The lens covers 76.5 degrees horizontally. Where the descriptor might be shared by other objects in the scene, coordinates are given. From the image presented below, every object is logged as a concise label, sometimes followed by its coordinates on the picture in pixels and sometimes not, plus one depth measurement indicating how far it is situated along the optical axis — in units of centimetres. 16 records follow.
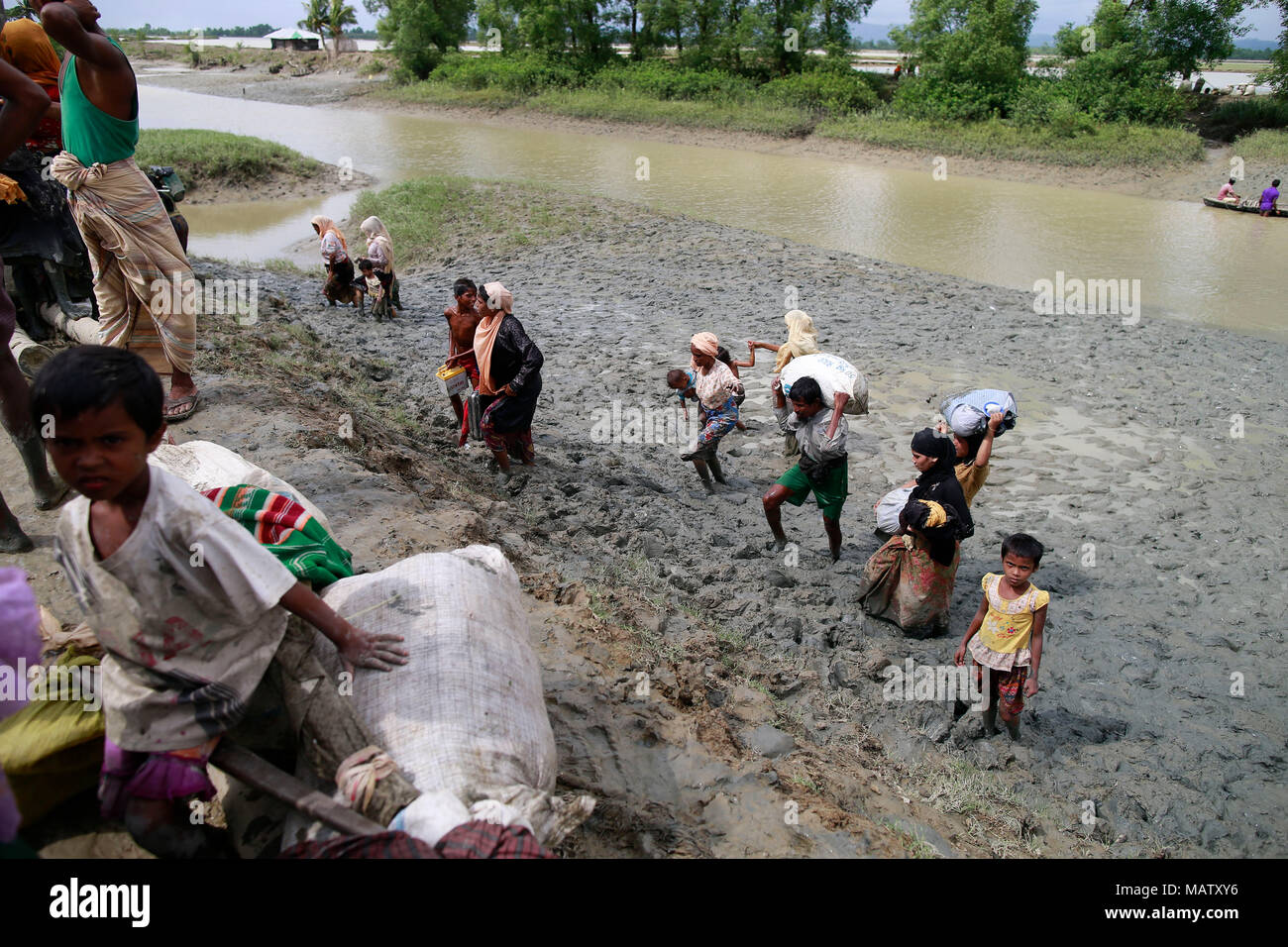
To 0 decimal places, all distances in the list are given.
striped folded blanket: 251
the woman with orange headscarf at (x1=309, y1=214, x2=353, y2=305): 1105
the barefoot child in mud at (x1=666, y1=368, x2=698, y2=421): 659
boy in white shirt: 182
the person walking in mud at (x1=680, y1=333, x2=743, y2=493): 653
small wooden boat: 1942
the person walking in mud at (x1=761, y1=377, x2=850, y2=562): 546
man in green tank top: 391
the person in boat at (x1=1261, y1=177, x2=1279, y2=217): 1878
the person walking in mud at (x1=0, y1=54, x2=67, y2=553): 316
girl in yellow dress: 395
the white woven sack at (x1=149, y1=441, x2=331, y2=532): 286
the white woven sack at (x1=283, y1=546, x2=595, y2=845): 213
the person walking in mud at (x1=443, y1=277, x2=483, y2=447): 713
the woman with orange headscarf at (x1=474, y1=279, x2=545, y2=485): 641
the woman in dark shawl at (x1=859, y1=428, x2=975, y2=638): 467
